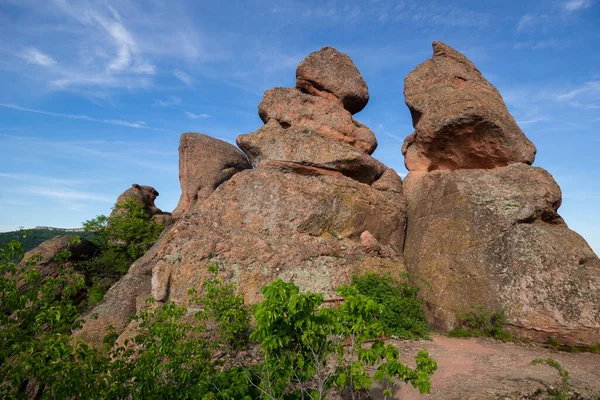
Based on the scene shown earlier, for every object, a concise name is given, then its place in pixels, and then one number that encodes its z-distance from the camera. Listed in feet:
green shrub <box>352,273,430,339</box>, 36.34
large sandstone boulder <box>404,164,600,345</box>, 34.73
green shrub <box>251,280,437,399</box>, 13.50
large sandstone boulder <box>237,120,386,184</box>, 48.06
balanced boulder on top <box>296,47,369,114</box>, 57.88
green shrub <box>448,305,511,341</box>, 35.81
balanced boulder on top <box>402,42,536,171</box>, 46.98
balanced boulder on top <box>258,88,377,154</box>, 53.67
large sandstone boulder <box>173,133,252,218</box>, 63.26
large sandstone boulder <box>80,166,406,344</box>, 37.35
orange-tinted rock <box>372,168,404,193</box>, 51.72
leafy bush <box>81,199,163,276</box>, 59.90
